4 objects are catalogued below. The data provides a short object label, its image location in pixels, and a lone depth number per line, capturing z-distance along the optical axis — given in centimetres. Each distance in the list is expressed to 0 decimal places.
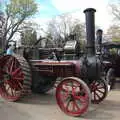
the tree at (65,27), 1850
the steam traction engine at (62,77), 317
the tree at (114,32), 1870
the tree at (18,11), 2137
